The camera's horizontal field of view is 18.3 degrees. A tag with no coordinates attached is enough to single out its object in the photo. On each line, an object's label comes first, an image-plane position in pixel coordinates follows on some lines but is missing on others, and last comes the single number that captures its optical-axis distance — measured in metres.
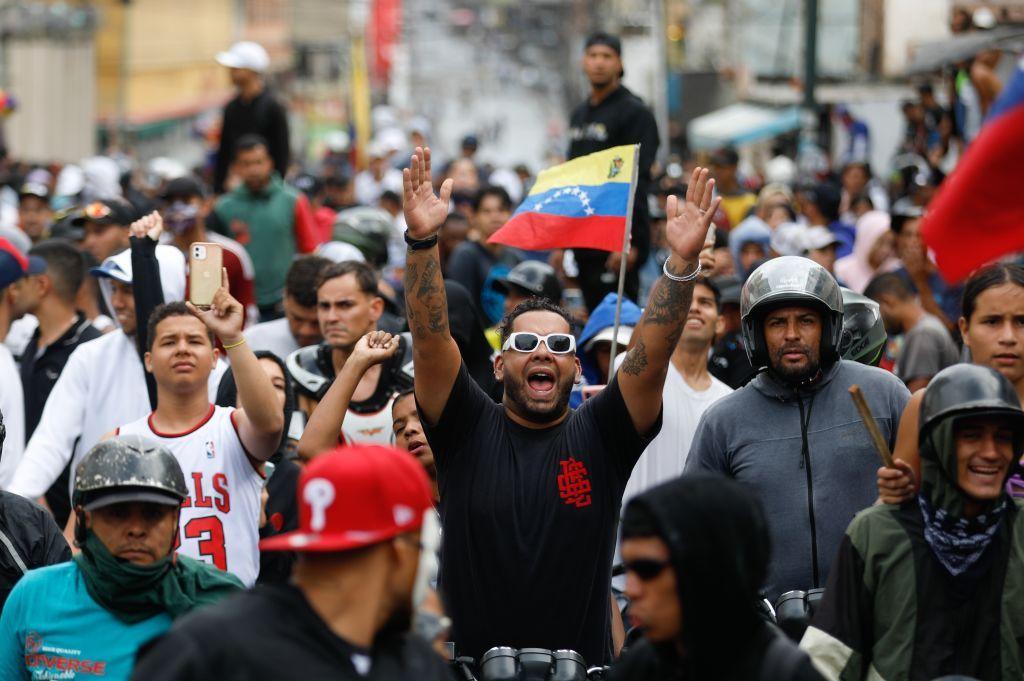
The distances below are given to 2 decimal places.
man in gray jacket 11.62
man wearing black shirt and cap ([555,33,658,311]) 20.97
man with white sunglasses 11.41
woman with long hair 12.45
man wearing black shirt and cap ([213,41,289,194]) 28.41
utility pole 46.51
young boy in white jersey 12.57
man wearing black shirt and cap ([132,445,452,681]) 7.05
